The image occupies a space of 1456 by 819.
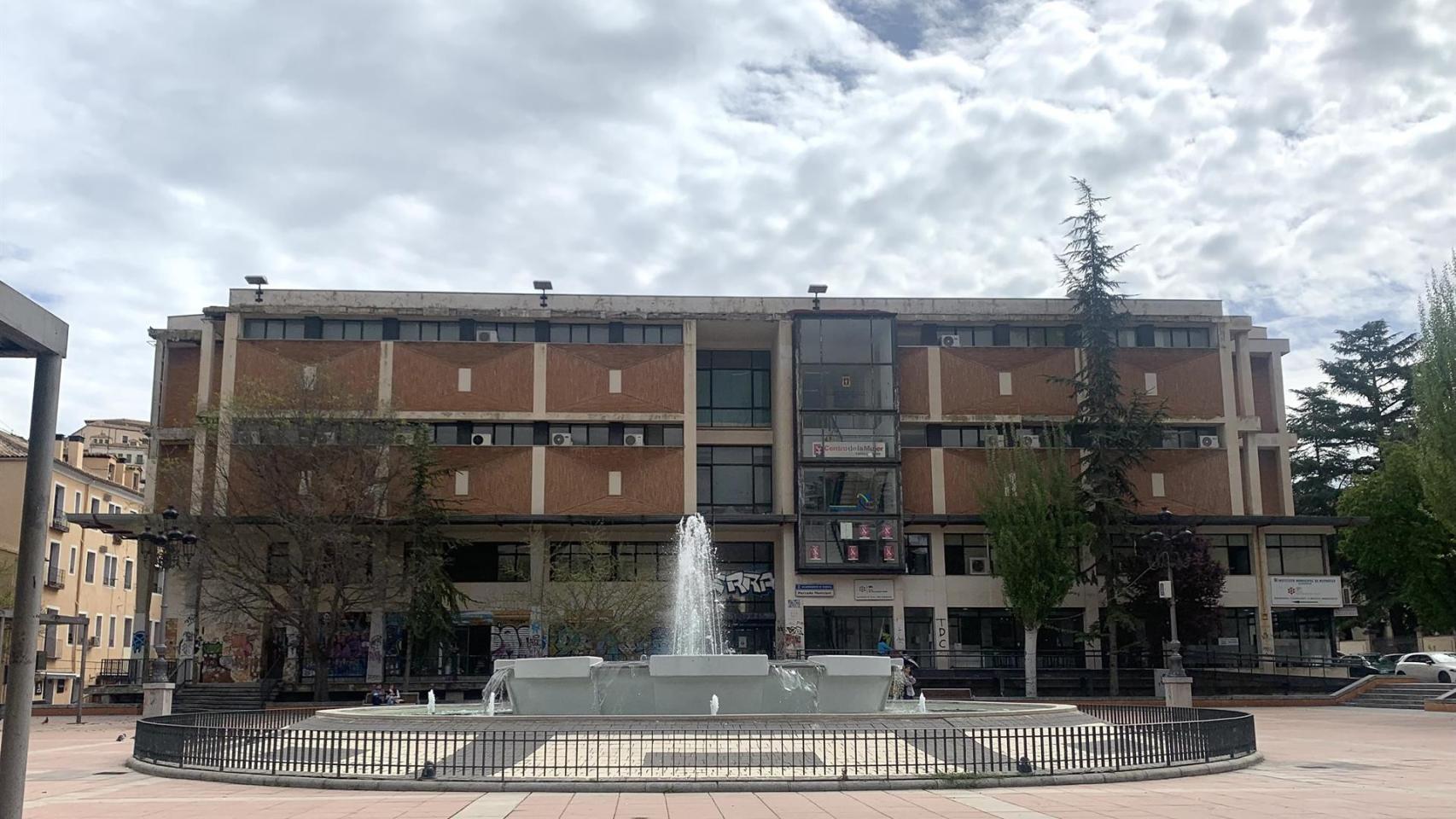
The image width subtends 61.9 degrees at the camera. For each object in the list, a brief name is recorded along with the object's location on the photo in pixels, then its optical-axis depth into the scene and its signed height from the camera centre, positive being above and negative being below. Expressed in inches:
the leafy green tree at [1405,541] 2132.1 +112.2
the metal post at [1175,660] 1107.3 -50.6
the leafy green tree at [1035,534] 1760.6 +102.1
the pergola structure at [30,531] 256.7 +16.3
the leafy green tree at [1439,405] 1384.1 +230.7
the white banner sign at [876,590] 1895.9 +23.6
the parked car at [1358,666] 1770.4 -90.0
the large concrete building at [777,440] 1887.3 +260.6
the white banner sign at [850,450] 1909.4 +241.8
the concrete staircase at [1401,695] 1416.1 -108.2
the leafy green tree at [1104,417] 1808.6 +283.6
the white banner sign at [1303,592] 1950.1 +19.4
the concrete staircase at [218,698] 1555.1 -119.8
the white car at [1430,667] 1637.6 -86.0
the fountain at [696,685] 861.2 -58.0
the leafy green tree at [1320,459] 2630.4 +315.4
